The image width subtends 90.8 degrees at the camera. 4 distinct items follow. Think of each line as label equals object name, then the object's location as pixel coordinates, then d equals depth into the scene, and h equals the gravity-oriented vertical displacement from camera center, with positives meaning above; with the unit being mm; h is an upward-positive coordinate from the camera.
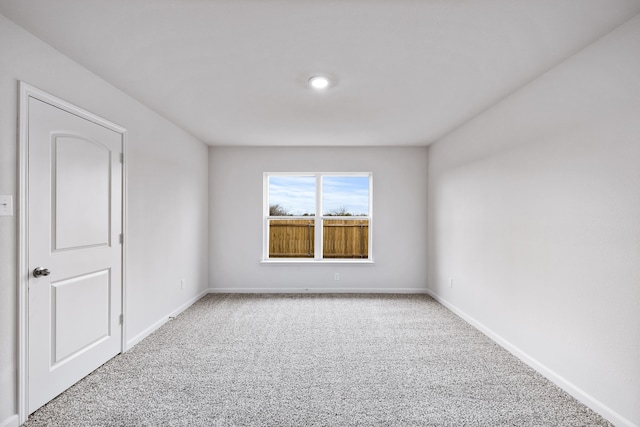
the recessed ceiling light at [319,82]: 2514 +1089
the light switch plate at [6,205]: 1793 +54
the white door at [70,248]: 2004 -243
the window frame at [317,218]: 5085 -51
